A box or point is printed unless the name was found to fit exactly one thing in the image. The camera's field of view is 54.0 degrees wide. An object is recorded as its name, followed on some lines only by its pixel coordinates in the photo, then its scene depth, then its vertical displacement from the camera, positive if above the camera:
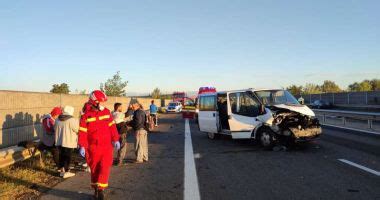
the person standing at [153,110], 24.28 -0.42
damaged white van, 12.03 -0.50
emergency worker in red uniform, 6.14 -0.60
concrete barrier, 11.22 -0.29
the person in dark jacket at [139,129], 10.36 -0.71
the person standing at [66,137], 8.62 -0.76
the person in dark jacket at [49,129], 9.40 -0.63
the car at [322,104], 54.76 -0.21
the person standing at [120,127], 10.05 -0.62
